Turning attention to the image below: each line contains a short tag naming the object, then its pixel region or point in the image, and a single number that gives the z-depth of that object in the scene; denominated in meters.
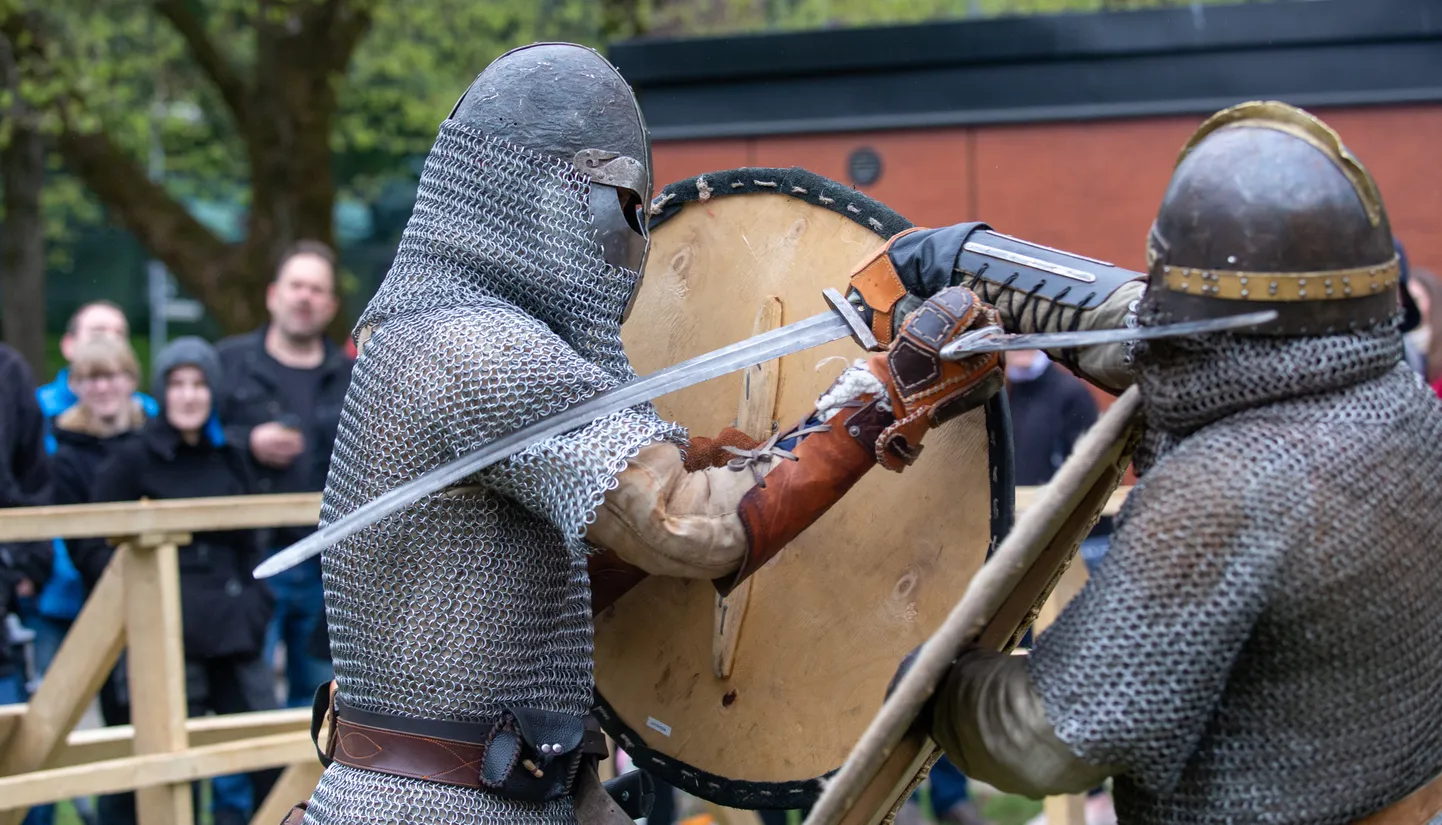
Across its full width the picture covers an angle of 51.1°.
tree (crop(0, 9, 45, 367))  15.46
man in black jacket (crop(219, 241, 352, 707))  5.84
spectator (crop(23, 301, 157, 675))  5.66
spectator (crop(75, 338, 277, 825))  5.44
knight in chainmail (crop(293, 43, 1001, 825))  2.56
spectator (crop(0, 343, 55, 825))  5.50
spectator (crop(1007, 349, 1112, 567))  5.93
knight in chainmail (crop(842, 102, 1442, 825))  2.12
